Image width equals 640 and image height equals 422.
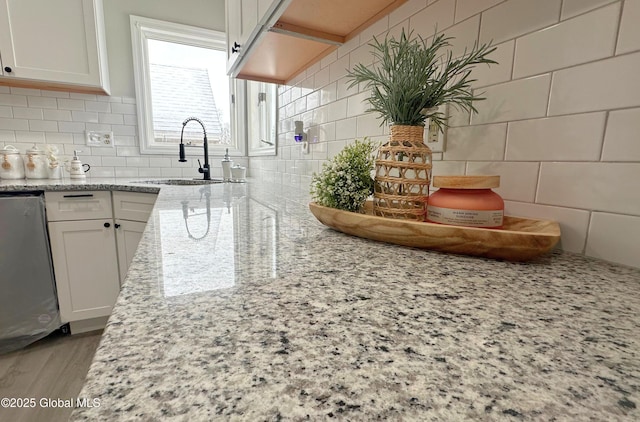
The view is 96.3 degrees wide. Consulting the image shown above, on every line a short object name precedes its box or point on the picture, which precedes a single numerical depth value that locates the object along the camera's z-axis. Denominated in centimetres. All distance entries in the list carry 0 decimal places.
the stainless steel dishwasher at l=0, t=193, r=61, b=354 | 157
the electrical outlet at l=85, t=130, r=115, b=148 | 222
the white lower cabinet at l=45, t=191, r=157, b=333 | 171
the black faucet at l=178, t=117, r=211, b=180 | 229
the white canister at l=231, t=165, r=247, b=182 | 229
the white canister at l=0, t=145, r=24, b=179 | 185
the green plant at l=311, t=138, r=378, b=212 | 67
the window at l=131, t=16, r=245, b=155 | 232
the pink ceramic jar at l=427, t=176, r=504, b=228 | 53
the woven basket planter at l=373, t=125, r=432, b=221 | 61
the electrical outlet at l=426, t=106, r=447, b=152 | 78
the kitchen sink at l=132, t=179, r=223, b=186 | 220
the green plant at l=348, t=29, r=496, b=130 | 58
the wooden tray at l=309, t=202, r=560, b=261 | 48
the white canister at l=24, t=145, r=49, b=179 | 192
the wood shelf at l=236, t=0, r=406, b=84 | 95
